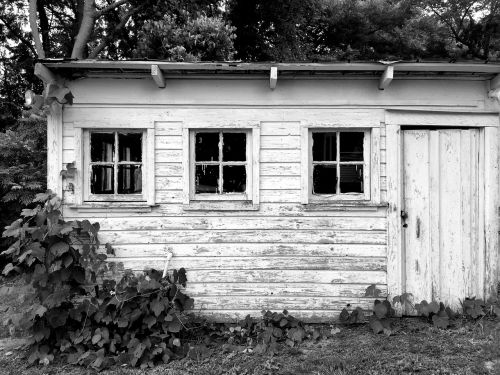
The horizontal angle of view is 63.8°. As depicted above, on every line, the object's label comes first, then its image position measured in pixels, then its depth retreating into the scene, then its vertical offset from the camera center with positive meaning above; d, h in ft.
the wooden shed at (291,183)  14.97 +0.23
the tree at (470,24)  43.32 +18.45
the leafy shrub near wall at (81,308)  13.19 -4.04
